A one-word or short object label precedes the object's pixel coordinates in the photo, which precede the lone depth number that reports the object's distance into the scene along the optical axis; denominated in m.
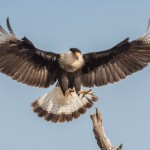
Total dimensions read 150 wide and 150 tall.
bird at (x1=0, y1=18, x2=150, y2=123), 20.22
